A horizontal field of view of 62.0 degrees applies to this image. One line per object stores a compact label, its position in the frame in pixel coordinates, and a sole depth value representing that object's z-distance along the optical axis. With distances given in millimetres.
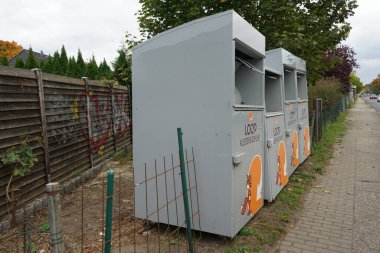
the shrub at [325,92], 15558
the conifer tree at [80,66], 16092
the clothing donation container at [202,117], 3445
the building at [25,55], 26781
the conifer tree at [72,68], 15135
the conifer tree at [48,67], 14812
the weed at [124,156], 8837
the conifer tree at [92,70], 16056
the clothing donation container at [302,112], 7105
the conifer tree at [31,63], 15258
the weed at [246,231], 3813
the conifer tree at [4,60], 14623
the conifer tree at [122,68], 13803
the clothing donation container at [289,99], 5773
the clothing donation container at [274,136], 4730
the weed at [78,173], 6520
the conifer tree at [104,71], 15759
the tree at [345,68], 25391
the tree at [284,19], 7659
